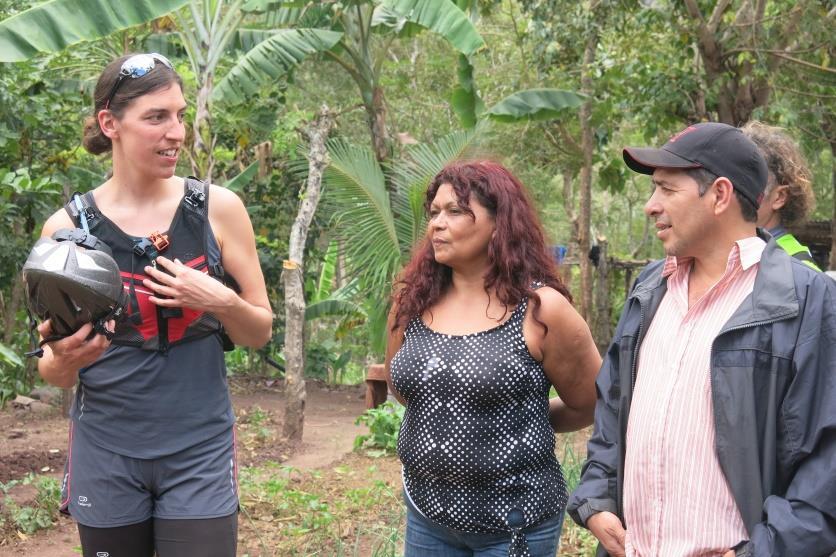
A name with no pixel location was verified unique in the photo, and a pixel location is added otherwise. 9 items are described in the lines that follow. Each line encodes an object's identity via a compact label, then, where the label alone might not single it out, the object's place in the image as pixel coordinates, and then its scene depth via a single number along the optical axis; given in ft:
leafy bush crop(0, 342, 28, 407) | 32.45
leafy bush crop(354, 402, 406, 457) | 25.41
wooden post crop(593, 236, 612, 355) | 46.83
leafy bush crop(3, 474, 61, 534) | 18.56
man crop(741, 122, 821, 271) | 11.81
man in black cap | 7.85
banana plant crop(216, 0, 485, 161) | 32.99
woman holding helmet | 9.29
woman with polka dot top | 9.45
